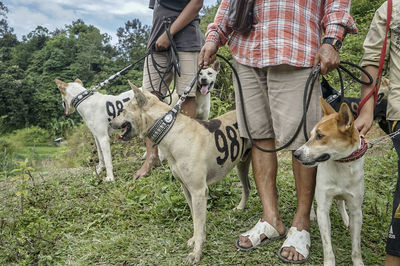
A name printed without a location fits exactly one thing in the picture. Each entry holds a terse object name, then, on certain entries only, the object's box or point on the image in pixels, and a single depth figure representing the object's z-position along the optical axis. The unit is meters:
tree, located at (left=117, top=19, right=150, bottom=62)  41.88
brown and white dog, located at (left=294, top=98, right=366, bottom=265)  2.35
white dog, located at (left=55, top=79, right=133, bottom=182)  5.32
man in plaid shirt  2.72
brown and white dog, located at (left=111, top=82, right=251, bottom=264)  2.95
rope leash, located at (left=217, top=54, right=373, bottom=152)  2.63
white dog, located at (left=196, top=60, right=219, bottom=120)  5.49
